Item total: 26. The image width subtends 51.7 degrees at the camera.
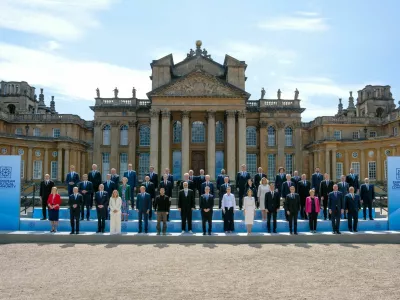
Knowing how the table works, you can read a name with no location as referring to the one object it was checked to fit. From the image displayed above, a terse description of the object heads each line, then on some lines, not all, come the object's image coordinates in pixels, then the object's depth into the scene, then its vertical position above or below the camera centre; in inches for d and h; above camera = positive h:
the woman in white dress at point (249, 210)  576.1 -38.0
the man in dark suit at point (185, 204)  590.6 -29.4
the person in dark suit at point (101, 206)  585.0 -31.6
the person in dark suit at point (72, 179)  668.7 +7.4
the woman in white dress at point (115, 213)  574.6 -40.9
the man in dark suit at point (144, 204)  577.4 -28.7
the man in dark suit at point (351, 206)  590.6 -32.9
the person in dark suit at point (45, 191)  649.6 -11.6
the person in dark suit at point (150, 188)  641.0 -7.0
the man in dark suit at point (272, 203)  584.7 -27.9
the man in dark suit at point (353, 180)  678.6 +5.3
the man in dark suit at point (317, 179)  693.9 +6.3
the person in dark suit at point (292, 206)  574.6 -31.5
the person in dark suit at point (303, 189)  655.8 -9.1
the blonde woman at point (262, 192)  636.7 -13.3
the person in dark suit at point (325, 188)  648.4 -7.5
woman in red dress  586.9 -33.2
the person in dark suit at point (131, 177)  694.5 +11.0
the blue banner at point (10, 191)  612.7 -10.9
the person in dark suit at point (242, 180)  709.3 +5.8
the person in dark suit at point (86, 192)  635.5 -12.9
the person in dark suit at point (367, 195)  648.4 -18.5
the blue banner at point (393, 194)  615.5 -16.1
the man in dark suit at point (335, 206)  580.7 -32.2
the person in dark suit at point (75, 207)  570.9 -32.4
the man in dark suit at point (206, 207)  577.0 -32.9
